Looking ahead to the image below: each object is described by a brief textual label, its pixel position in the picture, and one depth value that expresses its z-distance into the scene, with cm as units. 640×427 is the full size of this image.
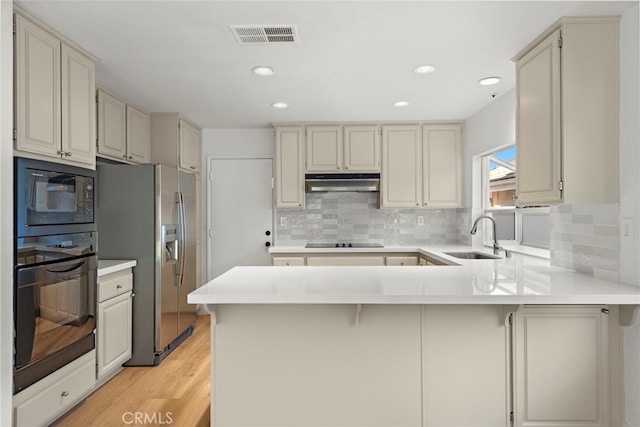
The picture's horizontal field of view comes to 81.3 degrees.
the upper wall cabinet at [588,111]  197
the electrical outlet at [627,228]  187
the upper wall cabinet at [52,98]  193
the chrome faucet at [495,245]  325
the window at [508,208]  317
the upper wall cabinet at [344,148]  432
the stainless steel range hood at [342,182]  424
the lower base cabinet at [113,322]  265
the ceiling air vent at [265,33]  210
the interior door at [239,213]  463
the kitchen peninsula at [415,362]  183
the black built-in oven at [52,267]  189
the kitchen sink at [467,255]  358
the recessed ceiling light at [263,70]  265
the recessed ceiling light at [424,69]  265
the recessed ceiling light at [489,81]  288
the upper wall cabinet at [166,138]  389
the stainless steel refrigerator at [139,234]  311
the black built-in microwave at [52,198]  191
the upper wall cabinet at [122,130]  304
